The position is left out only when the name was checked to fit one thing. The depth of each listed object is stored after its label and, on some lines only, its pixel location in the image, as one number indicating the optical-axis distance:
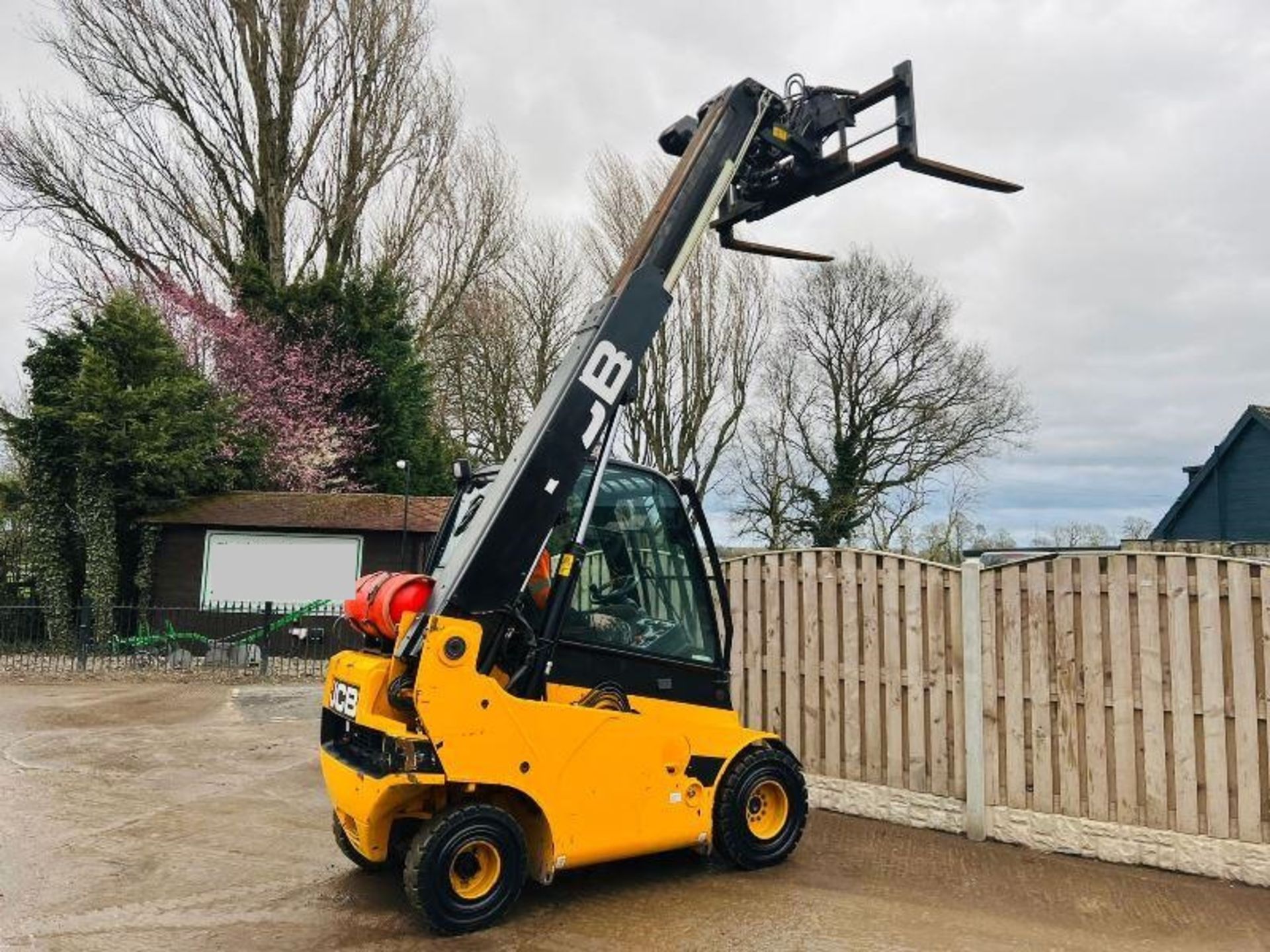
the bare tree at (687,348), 23.22
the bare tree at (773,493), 26.92
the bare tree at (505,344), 23.64
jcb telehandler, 3.79
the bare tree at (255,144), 19.81
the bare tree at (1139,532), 28.88
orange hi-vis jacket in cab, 4.38
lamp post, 15.00
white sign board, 15.87
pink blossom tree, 19.22
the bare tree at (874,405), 25.97
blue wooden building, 19.69
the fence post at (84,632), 12.94
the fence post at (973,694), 5.44
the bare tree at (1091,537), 29.51
